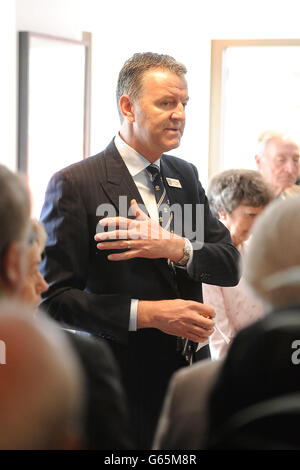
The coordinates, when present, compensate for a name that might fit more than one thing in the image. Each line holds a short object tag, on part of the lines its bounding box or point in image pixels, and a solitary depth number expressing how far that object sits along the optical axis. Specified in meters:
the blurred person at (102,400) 2.66
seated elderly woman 3.92
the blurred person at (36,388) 1.75
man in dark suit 3.32
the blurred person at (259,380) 2.45
